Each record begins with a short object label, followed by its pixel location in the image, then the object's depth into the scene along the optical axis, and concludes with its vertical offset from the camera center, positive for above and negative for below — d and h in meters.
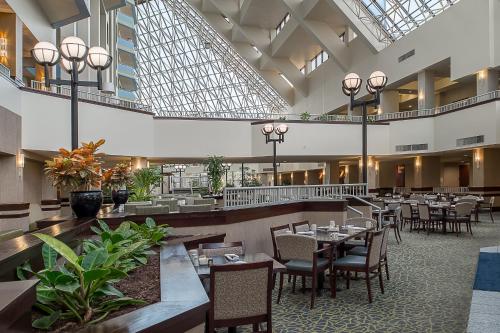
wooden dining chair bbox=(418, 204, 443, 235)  11.14 -1.25
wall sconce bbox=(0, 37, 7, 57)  11.09 +3.68
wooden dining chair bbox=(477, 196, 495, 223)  14.38 -1.39
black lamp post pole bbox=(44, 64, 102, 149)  5.99 +1.17
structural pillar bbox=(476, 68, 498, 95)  16.08 +3.90
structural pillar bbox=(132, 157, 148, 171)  17.11 +0.51
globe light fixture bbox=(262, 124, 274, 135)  15.76 +1.83
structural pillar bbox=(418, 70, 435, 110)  19.66 +4.29
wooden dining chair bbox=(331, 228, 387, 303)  5.19 -1.24
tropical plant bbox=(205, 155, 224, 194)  18.59 +0.10
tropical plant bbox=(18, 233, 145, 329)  1.97 -0.62
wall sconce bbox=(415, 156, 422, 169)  21.26 +0.61
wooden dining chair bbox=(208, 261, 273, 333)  2.98 -0.95
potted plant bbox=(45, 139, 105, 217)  4.66 -0.02
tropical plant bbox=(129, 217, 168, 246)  4.20 -0.64
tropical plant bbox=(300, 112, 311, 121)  20.55 +3.03
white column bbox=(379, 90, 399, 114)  23.14 +4.32
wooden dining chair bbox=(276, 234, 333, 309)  5.05 -1.10
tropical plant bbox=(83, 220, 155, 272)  2.84 -0.57
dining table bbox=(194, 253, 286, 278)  3.56 -0.92
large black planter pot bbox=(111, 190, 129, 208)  8.74 -0.51
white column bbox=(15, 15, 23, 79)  11.10 +3.80
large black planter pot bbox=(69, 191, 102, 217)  4.89 -0.35
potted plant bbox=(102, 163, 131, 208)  7.65 -0.07
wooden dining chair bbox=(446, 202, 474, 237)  10.78 -1.21
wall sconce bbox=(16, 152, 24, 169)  10.68 +0.42
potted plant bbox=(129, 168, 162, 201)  11.03 -0.27
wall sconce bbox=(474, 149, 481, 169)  17.38 +0.71
